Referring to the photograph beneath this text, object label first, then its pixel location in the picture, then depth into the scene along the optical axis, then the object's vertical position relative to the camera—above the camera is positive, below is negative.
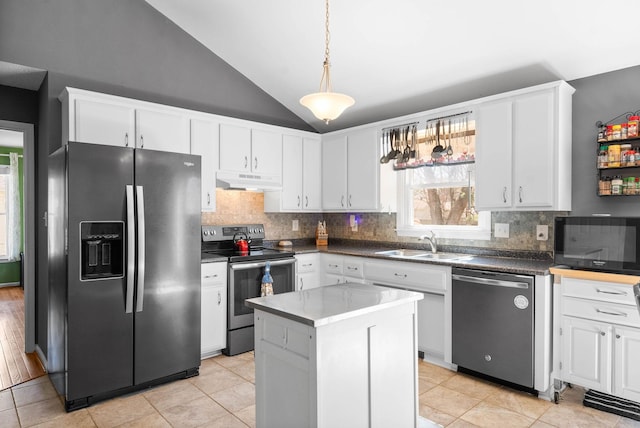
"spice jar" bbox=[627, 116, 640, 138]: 2.83 +0.60
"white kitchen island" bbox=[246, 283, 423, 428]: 1.71 -0.68
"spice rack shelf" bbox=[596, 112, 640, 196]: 2.85 +0.39
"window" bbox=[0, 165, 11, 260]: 6.71 -0.04
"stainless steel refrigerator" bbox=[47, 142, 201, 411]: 2.71 -0.43
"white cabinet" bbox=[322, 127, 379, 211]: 4.31 +0.46
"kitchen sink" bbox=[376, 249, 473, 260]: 3.59 -0.41
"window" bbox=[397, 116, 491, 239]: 3.71 +0.23
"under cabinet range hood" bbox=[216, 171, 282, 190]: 3.98 +0.31
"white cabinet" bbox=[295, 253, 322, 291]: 4.20 -0.64
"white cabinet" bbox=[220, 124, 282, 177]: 4.03 +0.64
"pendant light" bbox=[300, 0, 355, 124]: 2.21 +0.60
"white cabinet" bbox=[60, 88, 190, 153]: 3.17 +0.75
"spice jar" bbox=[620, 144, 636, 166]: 2.85 +0.40
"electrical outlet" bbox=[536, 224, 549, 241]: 3.34 -0.17
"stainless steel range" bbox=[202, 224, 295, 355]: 3.69 -0.57
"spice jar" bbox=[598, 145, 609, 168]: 2.97 +0.40
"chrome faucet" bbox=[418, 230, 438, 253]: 3.94 -0.29
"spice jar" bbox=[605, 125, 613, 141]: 2.95 +0.58
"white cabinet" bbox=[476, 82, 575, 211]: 3.04 +0.49
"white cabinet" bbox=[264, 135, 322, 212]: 4.53 +0.38
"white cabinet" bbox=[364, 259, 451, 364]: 3.30 -0.75
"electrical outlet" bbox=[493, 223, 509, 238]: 3.57 -0.17
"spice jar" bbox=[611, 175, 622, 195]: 2.91 +0.19
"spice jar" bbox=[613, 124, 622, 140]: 2.91 +0.58
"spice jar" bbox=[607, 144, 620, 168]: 2.92 +0.41
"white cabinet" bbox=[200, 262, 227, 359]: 3.54 -0.87
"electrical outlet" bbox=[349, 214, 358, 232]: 4.89 -0.14
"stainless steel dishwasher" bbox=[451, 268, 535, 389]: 2.84 -0.84
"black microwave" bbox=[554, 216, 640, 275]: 2.54 -0.21
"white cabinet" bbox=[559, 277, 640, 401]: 2.51 -0.82
